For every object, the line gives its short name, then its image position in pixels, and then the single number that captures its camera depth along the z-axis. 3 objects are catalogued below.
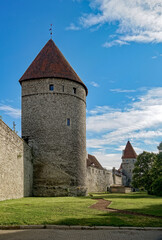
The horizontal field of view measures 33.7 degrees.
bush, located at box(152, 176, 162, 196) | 24.53
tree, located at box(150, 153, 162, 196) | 24.71
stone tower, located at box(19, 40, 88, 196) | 22.59
